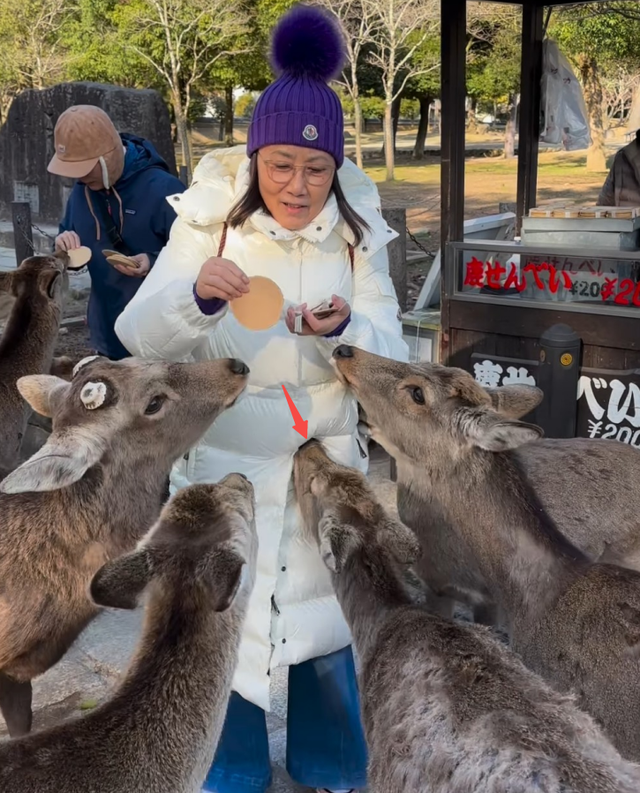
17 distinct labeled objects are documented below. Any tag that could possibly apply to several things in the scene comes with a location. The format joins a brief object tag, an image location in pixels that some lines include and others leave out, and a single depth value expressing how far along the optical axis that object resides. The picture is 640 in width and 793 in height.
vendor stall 6.03
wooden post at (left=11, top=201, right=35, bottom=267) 10.02
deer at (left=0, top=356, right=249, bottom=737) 3.41
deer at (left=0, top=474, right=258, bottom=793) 2.51
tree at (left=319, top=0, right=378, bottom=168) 30.11
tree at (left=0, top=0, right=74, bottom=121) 31.80
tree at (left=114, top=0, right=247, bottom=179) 30.70
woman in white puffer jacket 3.28
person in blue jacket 5.33
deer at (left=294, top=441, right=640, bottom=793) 2.32
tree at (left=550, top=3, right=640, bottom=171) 10.43
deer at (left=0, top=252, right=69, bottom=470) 5.61
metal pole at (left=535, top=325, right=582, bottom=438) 5.95
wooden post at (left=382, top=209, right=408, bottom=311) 8.89
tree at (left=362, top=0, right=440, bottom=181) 29.92
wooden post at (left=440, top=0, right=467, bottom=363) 6.92
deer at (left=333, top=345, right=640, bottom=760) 3.23
